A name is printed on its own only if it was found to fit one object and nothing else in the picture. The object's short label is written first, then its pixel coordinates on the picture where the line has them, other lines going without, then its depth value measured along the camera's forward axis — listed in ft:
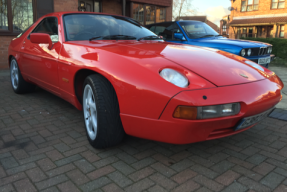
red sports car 6.26
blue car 17.04
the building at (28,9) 26.89
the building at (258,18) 89.32
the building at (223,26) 122.52
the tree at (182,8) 90.89
